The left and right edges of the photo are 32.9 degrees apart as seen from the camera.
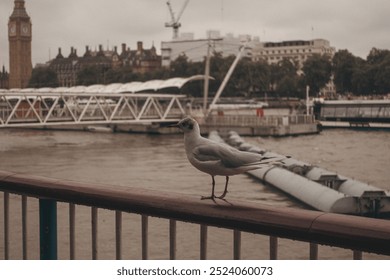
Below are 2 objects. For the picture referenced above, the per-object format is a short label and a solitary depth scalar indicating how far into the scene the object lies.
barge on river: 38.47
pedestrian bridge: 28.50
